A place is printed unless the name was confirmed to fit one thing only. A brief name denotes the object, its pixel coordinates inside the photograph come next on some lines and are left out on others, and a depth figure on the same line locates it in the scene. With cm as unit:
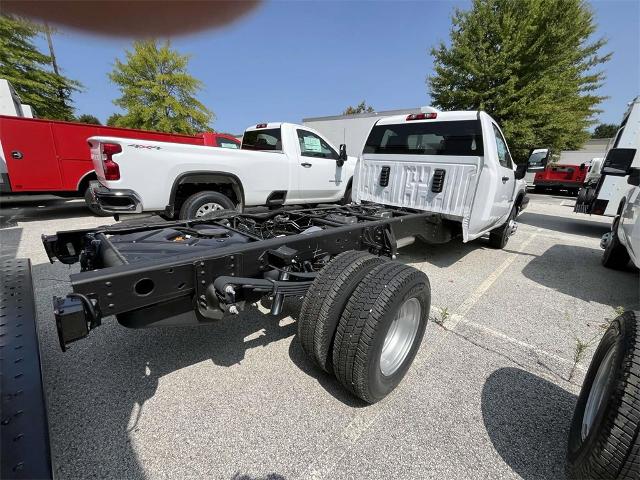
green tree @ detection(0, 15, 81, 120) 1513
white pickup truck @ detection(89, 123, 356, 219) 403
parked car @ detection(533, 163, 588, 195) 1653
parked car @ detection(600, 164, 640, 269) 315
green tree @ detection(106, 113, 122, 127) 2838
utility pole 1658
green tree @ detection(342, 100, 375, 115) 5078
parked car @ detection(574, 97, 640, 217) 607
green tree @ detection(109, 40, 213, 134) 1861
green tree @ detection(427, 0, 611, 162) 1508
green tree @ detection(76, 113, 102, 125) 3497
